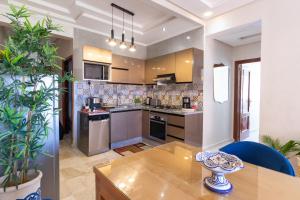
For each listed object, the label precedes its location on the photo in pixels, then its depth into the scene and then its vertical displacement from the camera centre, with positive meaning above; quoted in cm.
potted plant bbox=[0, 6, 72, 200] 96 -2
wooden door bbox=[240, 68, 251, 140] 416 -18
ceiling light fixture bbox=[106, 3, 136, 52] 280 +161
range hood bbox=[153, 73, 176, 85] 352 +42
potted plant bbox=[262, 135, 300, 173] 209 -67
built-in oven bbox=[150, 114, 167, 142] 343 -69
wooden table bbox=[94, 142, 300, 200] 76 -46
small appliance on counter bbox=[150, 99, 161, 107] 432 -15
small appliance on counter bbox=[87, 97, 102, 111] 348 -15
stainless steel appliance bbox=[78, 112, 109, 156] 309 -75
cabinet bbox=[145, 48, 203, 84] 321 +72
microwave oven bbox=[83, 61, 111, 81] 327 +55
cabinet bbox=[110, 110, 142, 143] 346 -66
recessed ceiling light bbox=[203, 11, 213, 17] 295 +159
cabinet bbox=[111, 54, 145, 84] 374 +67
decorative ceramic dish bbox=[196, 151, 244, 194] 78 -35
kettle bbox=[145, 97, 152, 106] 445 -12
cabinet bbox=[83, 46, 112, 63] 319 +88
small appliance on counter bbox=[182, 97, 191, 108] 360 -11
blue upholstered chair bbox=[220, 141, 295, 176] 106 -44
